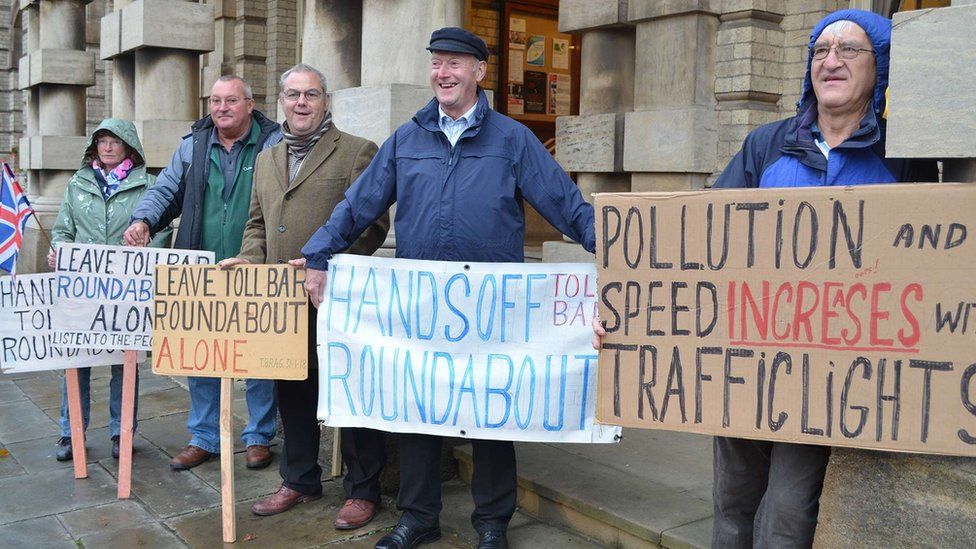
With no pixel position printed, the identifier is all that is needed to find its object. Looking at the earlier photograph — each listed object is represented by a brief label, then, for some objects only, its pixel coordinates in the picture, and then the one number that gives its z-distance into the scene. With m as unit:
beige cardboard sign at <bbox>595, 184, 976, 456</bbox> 2.53
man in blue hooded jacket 2.68
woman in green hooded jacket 5.33
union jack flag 5.16
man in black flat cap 3.79
